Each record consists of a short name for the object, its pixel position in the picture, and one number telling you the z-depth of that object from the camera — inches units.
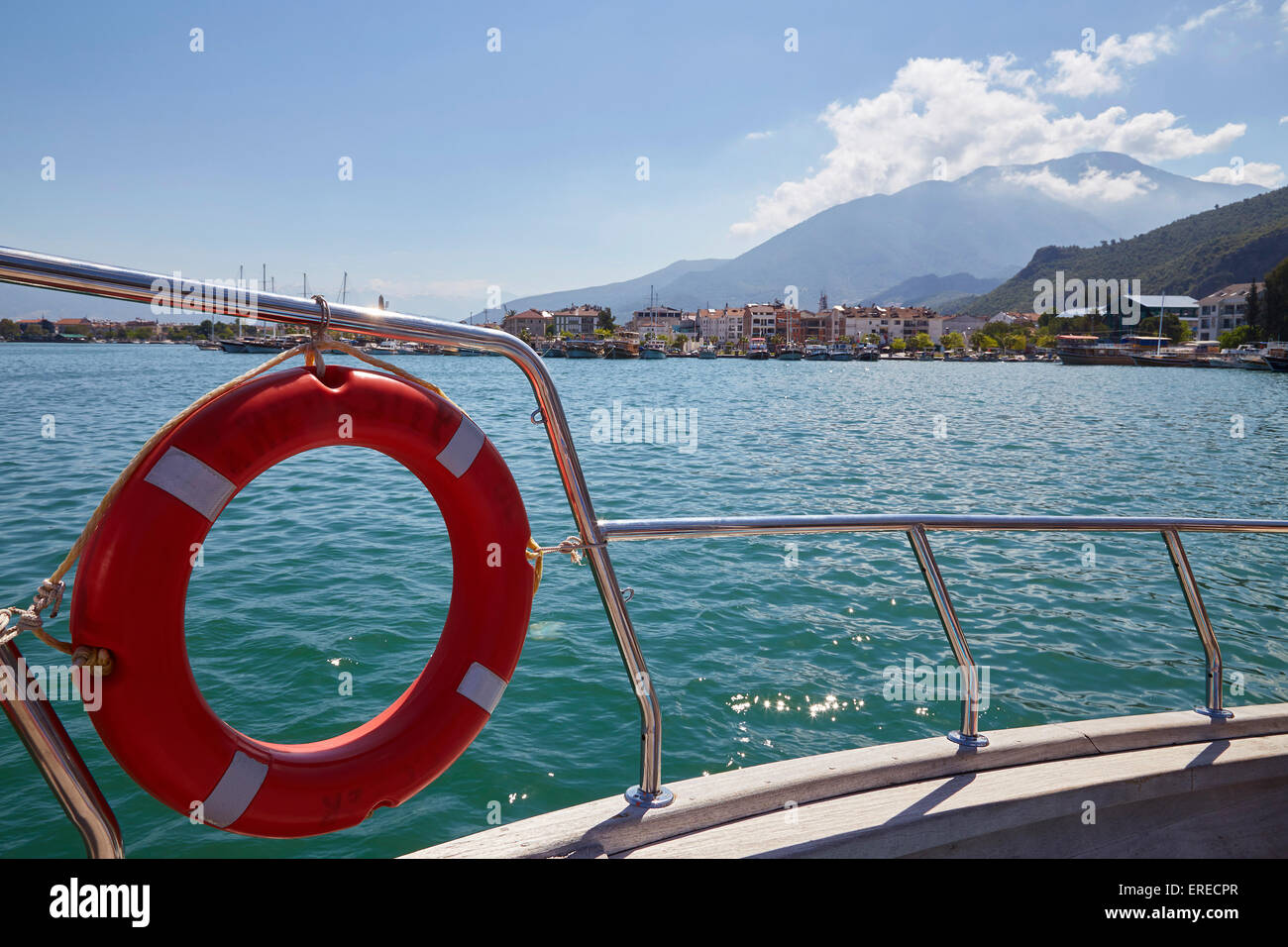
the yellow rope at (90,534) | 43.5
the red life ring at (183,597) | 48.2
